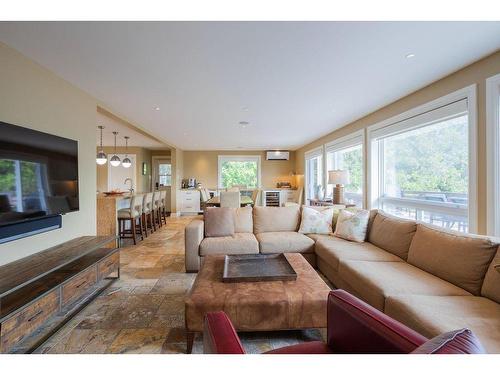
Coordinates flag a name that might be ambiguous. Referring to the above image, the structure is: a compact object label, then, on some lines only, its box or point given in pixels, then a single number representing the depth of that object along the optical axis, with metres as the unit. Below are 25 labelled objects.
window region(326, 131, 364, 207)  4.54
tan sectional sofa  1.32
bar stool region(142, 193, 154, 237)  5.07
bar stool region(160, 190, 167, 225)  6.39
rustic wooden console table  1.49
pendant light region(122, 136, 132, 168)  6.59
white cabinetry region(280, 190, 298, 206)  8.52
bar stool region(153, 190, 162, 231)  5.75
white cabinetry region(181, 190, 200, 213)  8.15
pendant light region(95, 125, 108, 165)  5.41
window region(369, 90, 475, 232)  2.56
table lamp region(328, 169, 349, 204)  4.35
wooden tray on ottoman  1.88
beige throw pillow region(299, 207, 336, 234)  3.34
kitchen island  4.18
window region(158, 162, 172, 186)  9.07
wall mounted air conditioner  8.69
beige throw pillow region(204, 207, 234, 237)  3.25
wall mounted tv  1.83
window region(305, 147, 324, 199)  6.39
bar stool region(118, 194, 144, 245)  4.44
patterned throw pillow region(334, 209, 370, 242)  2.91
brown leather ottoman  1.56
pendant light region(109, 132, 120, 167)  6.12
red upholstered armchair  0.65
